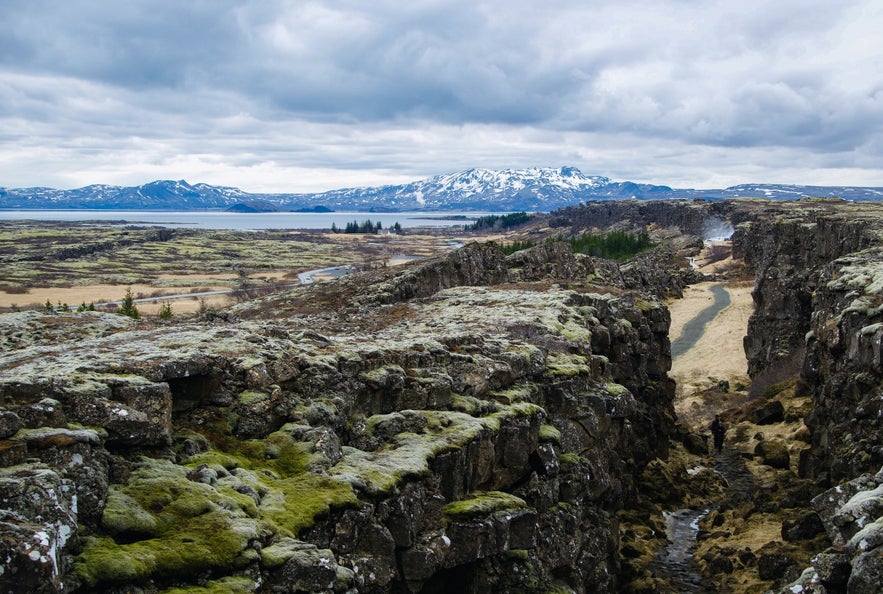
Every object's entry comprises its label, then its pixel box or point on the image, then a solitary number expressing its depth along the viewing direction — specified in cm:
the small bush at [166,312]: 7248
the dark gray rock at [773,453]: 4494
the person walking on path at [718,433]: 5006
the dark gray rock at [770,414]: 5259
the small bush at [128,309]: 7349
